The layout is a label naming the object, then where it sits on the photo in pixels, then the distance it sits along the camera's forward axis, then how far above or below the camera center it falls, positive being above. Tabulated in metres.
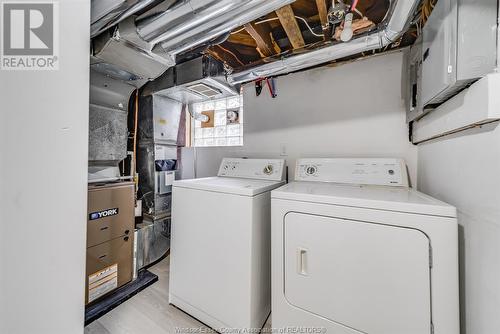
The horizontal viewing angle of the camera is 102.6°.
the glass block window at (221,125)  2.51 +0.57
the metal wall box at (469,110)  0.68 +0.24
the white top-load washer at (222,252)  1.28 -0.59
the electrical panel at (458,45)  0.74 +0.49
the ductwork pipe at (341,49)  1.07 +0.85
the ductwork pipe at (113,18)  1.10 +0.90
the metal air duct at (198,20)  1.06 +0.87
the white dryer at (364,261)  0.88 -0.47
